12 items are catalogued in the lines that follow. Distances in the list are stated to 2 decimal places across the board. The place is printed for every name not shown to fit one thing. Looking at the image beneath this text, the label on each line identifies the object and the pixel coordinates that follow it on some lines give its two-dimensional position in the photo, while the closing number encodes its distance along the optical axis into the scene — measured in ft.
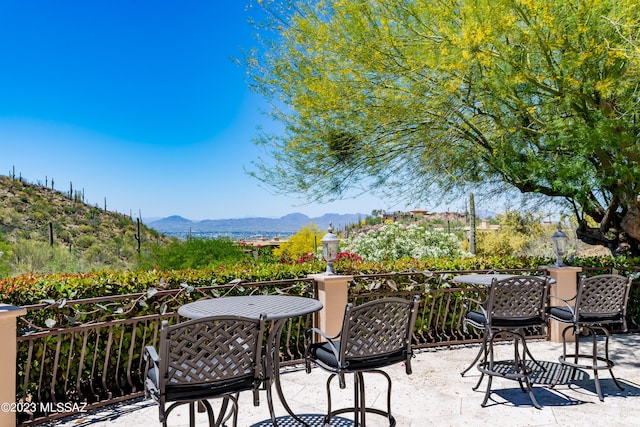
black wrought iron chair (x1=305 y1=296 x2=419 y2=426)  9.23
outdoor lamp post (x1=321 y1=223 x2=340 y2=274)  15.57
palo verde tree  18.10
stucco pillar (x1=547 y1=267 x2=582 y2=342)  19.65
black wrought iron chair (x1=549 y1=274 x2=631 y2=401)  13.17
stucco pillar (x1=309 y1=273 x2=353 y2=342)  16.48
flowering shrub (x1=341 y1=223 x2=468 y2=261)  37.88
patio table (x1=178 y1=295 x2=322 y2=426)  9.56
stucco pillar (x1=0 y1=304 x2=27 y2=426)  10.19
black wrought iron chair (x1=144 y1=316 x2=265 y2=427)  7.47
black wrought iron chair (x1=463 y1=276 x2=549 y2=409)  12.81
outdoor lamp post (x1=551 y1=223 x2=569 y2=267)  18.49
